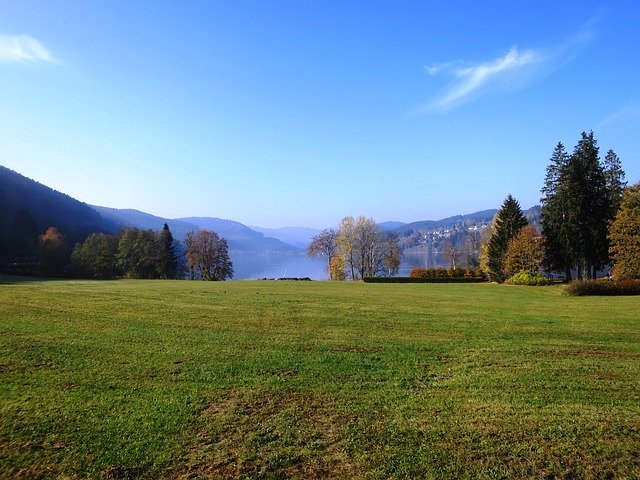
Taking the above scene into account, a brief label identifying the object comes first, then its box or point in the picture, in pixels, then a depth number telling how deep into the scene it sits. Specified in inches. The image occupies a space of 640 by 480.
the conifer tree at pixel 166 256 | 3127.5
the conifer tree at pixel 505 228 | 2439.7
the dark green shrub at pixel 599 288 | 1387.2
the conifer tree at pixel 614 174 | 2292.1
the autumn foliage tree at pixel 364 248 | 3196.4
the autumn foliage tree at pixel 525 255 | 2132.1
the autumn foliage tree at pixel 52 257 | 3058.6
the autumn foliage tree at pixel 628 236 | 1664.6
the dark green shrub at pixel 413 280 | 2281.0
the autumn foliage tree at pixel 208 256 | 3191.4
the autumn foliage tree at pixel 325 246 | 3506.4
